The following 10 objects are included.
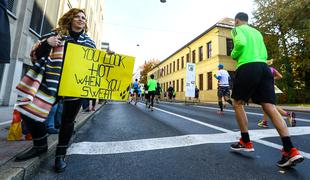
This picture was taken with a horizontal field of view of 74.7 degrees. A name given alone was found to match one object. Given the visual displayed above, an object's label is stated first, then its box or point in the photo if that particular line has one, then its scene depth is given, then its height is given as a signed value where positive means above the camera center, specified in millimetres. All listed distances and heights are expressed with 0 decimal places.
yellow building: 24891 +7034
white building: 7441 +2673
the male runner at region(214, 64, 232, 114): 8602 +951
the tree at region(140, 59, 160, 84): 72062 +12734
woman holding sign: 2045 +101
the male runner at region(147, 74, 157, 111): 11053 +919
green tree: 20188 +7521
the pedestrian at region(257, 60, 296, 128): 4781 -169
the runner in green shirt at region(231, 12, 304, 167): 2482 +324
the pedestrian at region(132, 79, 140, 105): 16978 +1367
